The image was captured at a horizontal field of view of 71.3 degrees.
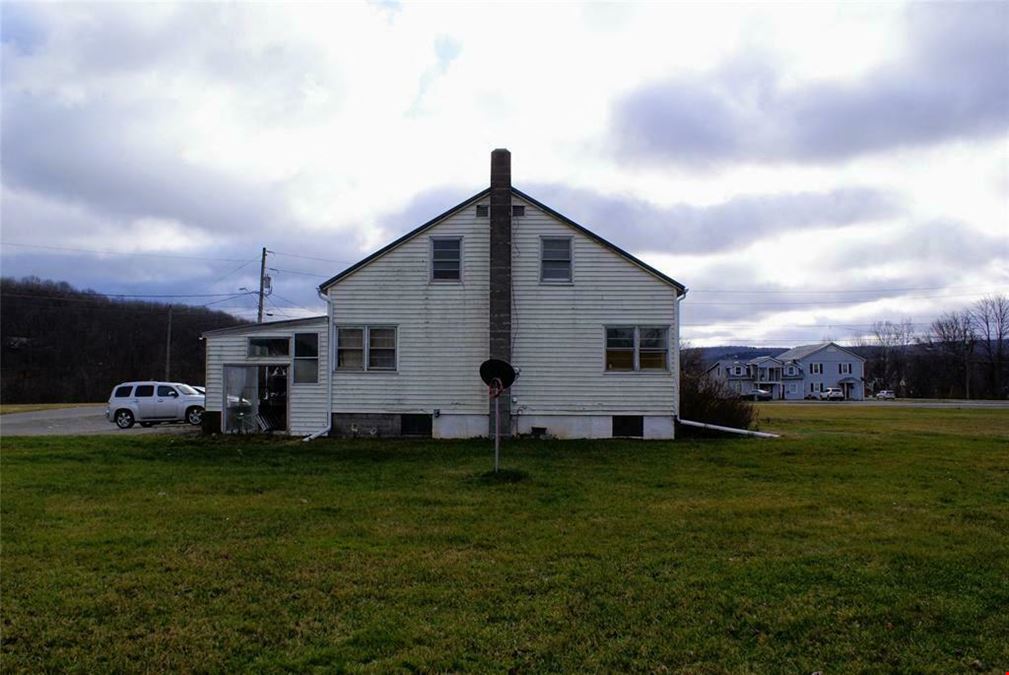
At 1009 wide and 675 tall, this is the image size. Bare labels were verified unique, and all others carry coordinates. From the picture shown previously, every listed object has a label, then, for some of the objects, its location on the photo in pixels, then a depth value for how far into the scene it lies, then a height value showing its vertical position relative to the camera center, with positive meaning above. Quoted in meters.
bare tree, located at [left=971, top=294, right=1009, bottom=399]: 79.94 +3.42
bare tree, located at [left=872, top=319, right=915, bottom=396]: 97.51 +2.04
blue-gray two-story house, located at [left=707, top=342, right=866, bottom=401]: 91.69 +0.99
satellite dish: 12.77 +0.12
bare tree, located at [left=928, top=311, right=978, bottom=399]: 86.12 +5.26
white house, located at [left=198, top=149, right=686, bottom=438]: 19.16 +1.23
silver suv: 25.53 -1.01
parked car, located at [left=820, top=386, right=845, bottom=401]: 79.31 -1.63
